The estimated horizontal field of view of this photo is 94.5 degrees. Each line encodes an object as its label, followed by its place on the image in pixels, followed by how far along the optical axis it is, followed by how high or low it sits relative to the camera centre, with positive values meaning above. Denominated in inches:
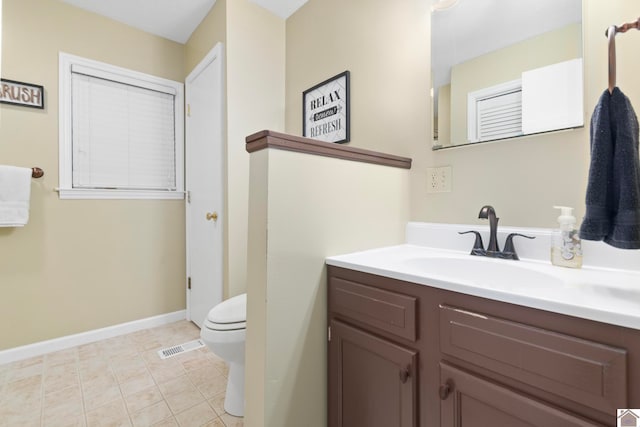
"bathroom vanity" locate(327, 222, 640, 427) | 23.3 -12.8
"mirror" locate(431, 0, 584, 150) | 41.6 +22.9
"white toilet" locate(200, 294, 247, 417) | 54.2 -23.6
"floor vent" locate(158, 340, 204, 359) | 79.7 -37.8
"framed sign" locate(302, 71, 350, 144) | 73.4 +27.4
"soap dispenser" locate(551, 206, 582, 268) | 38.7 -4.2
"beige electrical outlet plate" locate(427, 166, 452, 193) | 54.2 +6.3
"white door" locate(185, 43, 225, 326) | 82.3 +8.9
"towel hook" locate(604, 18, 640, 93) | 28.3 +16.8
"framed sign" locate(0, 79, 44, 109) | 75.0 +31.5
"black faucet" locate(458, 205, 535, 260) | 44.5 -4.8
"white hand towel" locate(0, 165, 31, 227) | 72.4 +4.8
